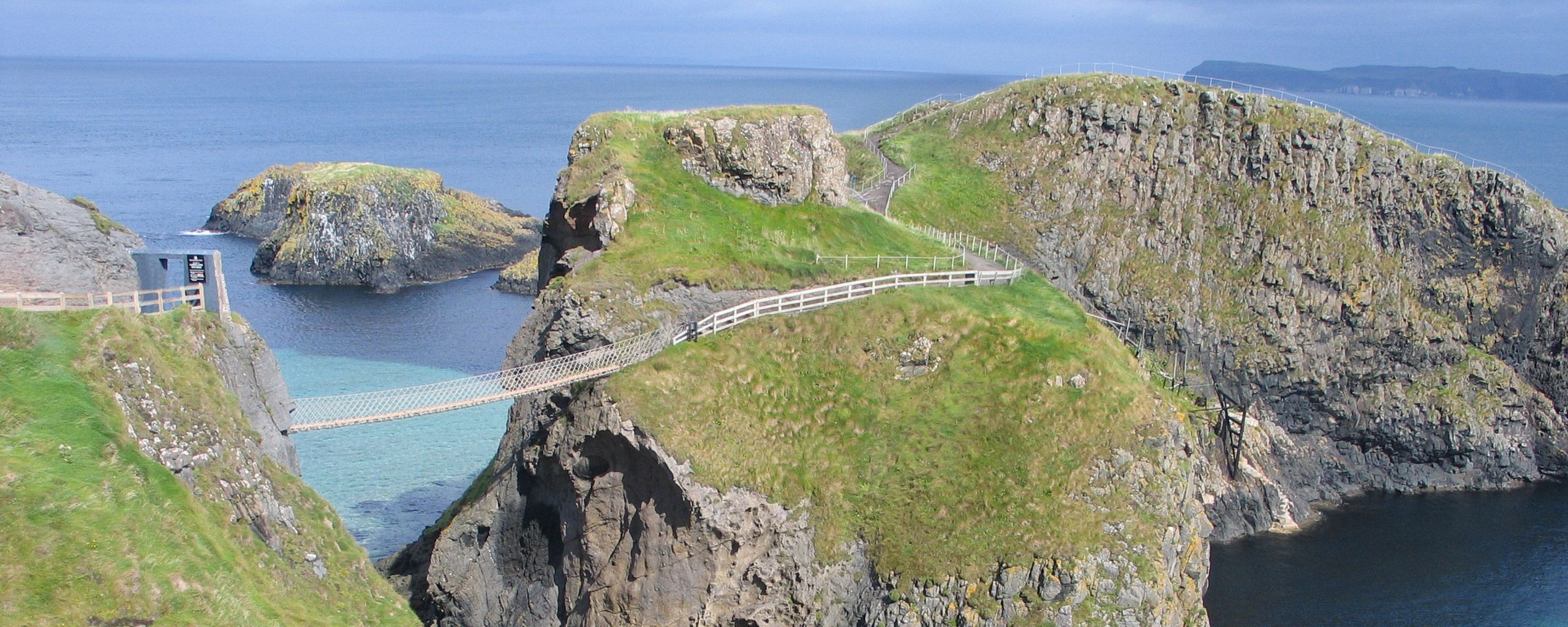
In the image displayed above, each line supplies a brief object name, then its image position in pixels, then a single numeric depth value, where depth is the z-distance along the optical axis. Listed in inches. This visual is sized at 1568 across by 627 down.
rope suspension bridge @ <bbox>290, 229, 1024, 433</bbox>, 1462.8
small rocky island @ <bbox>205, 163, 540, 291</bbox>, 4362.7
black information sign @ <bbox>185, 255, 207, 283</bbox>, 1229.1
